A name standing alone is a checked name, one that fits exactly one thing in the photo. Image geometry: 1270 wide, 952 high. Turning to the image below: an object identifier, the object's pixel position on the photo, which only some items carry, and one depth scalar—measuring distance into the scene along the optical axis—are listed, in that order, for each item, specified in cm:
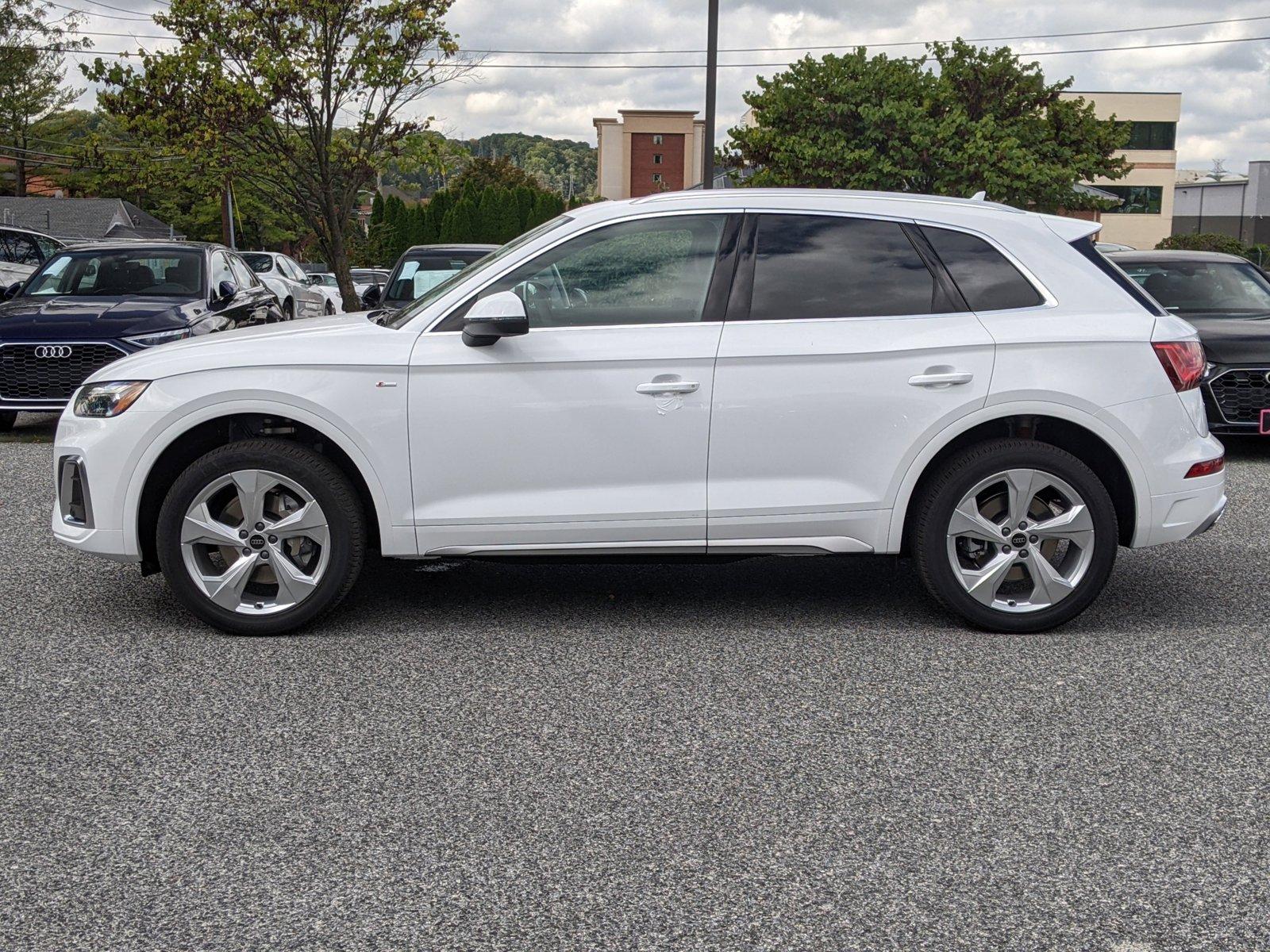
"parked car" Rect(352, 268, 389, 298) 3738
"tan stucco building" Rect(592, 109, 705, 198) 12162
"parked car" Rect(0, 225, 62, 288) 1764
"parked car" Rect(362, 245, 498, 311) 1305
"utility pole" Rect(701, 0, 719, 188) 2031
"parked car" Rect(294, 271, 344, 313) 2724
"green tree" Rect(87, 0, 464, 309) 2302
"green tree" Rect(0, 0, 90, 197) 7531
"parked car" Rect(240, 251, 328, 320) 2053
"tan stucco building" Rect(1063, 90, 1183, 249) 8494
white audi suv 534
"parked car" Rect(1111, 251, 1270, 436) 1023
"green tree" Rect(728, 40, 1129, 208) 4194
